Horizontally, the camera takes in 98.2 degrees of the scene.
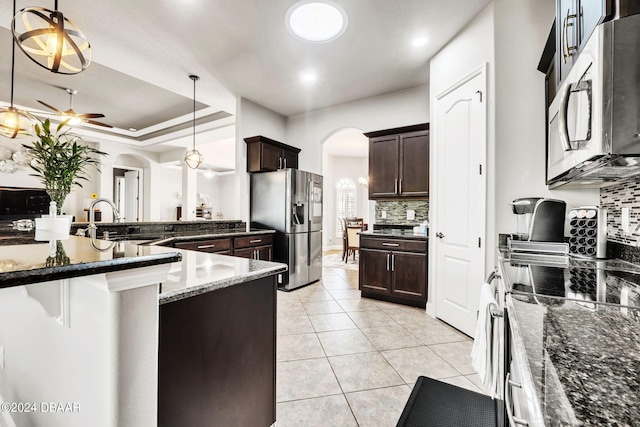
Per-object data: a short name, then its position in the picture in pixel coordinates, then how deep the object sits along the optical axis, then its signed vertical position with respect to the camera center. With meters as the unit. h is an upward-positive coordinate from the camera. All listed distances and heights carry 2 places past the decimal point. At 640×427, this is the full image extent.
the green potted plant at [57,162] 1.36 +0.25
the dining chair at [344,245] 6.79 -0.80
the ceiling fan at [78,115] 3.16 +1.15
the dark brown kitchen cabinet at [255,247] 3.72 -0.49
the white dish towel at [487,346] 1.15 -0.58
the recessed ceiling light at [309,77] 3.63 +1.83
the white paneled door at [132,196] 7.68 +0.43
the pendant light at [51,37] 1.67 +1.10
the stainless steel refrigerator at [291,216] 4.18 -0.06
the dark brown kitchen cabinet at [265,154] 4.29 +0.93
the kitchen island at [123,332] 0.73 -0.43
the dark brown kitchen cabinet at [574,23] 1.00 +0.83
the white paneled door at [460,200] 2.49 +0.13
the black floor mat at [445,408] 1.49 -1.13
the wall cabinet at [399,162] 3.59 +0.69
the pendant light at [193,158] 4.72 +0.91
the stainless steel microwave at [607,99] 0.91 +0.41
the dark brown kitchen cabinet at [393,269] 3.35 -0.72
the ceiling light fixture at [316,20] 2.52 +1.87
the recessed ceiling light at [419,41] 2.91 +1.84
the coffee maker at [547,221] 1.91 -0.05
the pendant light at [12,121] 3.01 +0.98
